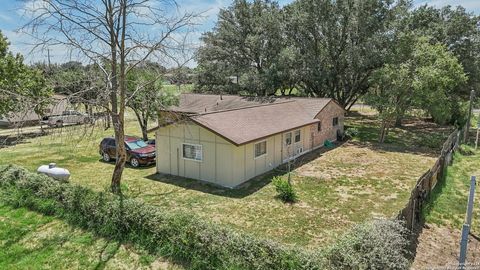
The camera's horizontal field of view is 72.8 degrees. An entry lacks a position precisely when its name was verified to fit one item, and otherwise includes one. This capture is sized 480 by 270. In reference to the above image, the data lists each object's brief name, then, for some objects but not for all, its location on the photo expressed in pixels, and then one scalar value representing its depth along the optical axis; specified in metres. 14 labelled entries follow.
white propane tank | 13.96
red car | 17.64
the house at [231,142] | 14.34
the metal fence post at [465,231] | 5.97
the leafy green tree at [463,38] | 29.10
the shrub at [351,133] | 25.47
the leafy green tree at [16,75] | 23.42
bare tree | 11.24
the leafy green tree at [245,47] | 29.48
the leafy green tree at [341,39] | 26.33
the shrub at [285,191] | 12.53
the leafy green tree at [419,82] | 21.69
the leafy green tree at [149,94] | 13.42
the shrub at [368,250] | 6.49
